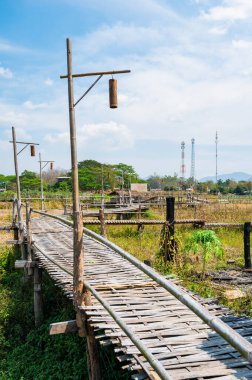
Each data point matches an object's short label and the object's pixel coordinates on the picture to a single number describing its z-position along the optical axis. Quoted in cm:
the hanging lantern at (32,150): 1307
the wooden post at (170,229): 902
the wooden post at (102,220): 925
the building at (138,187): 4419
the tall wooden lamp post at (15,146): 1215
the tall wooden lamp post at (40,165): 2069
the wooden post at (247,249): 934
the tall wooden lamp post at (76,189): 400
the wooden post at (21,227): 1020
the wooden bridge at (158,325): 256
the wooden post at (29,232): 787
